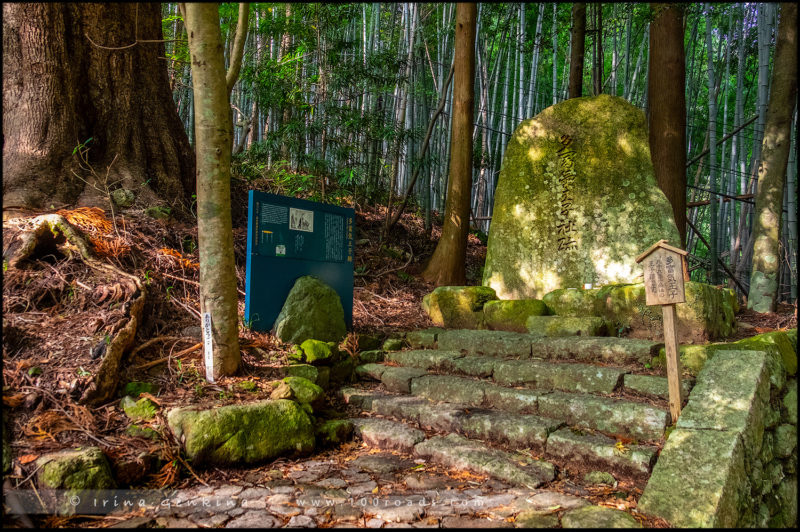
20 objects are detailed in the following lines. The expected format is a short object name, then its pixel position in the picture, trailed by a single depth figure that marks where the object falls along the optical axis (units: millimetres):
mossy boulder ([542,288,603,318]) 4344
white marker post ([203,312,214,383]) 3059
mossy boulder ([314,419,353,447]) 3049
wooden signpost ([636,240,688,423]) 2652
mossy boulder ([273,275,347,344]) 3912
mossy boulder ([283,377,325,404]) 3195
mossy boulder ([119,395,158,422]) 2643
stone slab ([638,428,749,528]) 2031
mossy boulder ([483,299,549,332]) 4536
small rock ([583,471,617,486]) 2416
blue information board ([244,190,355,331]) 3820
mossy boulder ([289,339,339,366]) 3645
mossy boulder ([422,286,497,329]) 4926
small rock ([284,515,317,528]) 2051
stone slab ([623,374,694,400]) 2895
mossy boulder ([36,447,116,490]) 2042
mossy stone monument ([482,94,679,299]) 4715
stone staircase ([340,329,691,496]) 2598
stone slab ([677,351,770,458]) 2451
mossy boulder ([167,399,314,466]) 2531
